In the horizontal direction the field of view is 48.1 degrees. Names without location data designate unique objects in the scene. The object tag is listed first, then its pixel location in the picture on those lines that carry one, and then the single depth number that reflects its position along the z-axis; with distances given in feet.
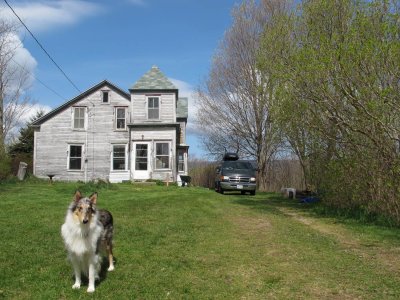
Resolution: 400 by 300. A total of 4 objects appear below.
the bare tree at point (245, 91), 110.22
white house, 99.66
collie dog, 19.84
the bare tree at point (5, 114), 119.63
